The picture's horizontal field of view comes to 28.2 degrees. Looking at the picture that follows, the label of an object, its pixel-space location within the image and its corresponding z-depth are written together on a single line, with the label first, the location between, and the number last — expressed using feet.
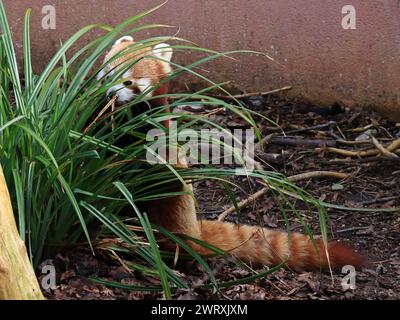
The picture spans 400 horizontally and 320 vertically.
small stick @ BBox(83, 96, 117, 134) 10.99
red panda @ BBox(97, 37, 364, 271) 12.61
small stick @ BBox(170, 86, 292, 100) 19.95
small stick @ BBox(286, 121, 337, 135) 18.97
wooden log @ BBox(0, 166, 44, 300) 8.58
